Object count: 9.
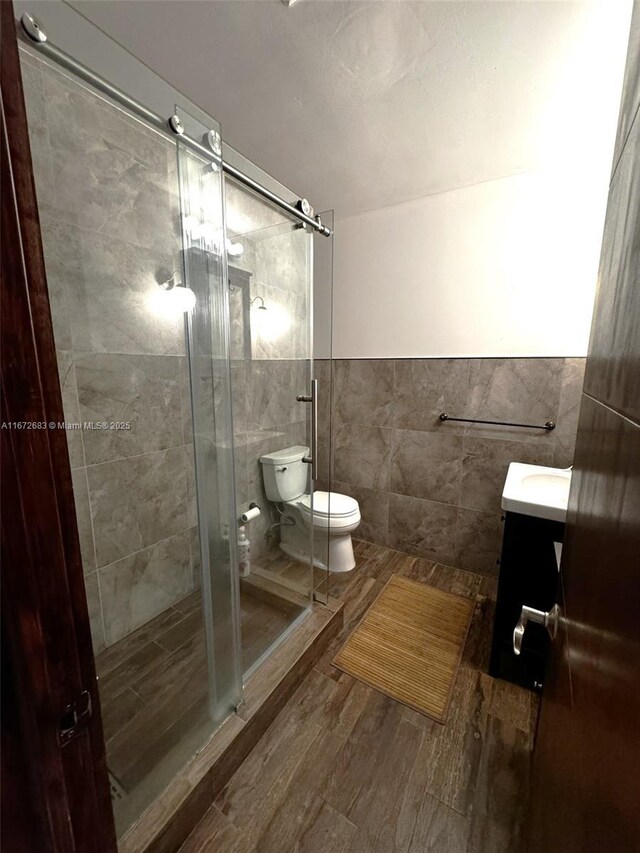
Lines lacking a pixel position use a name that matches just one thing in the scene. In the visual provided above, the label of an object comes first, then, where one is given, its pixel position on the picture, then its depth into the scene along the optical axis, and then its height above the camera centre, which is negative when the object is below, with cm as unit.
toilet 209 -94
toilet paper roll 176 -77
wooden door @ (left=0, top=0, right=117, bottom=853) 35 -22
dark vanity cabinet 141 -92
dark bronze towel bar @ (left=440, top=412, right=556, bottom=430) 196 -32
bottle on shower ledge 180 -99
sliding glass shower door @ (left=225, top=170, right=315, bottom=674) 183 -17
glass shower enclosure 117 -15
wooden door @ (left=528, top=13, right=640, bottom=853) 33 -28
